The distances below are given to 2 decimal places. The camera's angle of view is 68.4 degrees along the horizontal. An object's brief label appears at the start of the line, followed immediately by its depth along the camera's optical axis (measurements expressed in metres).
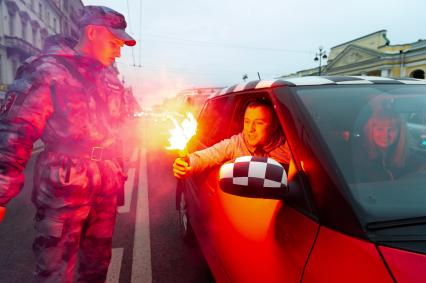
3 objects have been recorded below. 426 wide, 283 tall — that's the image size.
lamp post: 33.09
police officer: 1.84
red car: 1.12
